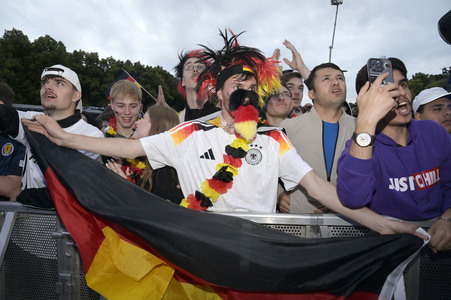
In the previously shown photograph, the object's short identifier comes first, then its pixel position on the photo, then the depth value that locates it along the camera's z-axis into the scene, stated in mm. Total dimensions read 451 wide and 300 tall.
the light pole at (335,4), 22297
